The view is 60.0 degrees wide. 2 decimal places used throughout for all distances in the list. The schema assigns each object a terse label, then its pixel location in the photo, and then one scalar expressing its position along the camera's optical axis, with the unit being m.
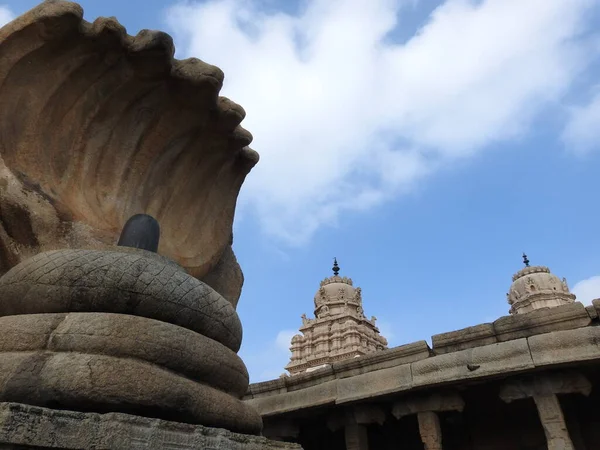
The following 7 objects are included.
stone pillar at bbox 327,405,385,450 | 6.68
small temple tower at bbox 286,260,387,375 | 34.41
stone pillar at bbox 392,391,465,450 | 6.06
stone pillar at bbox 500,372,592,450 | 5.41
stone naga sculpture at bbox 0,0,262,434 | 2.87
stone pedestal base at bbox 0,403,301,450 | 2.35
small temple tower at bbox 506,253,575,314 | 35.19
